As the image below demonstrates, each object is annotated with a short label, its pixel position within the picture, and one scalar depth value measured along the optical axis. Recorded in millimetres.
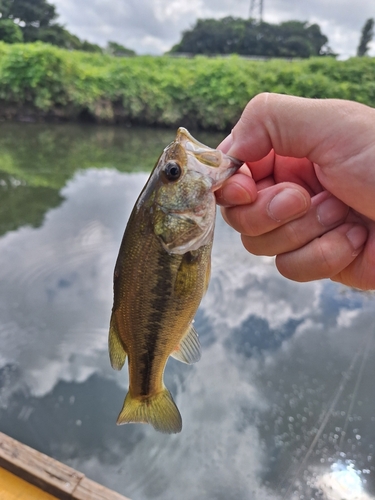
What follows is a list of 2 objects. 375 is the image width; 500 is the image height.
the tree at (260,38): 43875
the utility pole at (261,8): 45847
